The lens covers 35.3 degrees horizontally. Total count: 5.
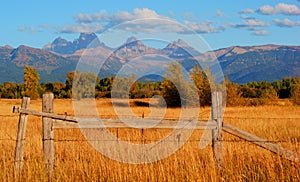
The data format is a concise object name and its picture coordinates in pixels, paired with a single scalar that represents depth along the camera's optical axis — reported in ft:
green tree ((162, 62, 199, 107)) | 118.24
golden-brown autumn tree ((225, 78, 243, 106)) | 126.41
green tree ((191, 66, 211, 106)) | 125.59
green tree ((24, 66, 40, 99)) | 236.43
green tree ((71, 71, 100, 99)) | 147.13
